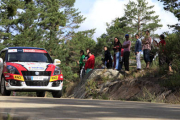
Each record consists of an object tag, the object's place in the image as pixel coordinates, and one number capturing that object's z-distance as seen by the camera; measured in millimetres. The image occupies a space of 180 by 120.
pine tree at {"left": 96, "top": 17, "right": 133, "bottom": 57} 56000
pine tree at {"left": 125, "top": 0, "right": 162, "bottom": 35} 60250
